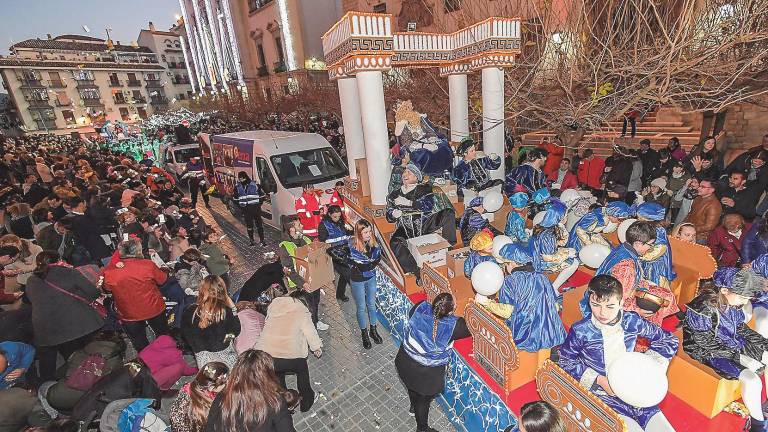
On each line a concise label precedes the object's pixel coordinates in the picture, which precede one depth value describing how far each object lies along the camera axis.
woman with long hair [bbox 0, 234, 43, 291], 5.28
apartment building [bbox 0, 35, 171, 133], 44.09
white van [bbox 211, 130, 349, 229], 9.11
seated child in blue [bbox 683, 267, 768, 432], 2.63
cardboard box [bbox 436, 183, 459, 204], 7.19
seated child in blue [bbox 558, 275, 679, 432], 2.49
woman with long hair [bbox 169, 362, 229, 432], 2.83
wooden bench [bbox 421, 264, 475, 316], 4.12
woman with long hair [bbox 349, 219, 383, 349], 4.98
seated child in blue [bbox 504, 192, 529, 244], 4.47
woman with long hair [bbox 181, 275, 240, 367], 3.84
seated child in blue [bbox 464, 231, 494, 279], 3.78
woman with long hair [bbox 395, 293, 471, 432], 3.32
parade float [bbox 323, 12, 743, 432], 2.80
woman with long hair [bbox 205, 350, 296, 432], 2.56
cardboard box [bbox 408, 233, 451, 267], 5.12
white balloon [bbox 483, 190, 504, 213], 5.29
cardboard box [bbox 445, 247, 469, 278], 4.61
